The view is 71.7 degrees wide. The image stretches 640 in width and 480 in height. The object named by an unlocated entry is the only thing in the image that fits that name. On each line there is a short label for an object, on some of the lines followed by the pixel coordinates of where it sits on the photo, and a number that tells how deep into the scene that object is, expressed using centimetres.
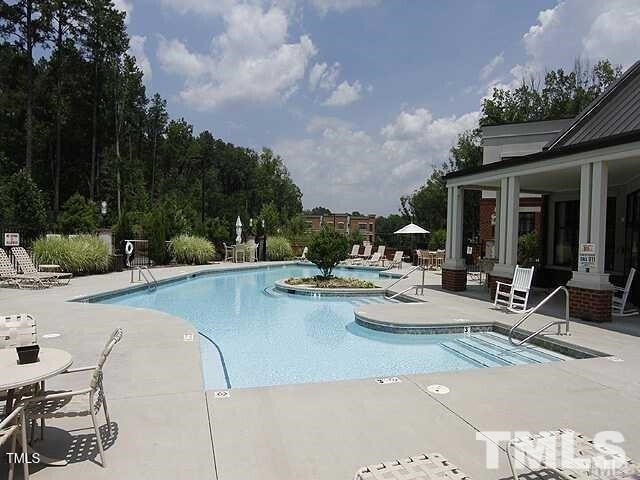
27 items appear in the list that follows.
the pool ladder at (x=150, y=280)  1345
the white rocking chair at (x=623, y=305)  851
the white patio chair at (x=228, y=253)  2331
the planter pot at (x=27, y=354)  295
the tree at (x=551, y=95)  3142
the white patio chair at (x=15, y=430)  248
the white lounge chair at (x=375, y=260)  2250
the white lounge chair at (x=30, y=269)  1191
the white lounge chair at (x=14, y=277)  1164
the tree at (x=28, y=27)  2234
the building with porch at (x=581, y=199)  802
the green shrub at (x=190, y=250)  2011
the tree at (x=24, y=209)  1532
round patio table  262
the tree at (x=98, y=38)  2553
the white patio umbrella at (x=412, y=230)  2309
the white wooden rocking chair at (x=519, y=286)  881
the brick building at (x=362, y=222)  6700
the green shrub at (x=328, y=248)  1376
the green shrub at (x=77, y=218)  1838
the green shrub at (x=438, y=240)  2377
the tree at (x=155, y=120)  3743
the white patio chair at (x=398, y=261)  2068
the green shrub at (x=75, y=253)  1383
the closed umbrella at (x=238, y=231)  2312
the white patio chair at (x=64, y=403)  278
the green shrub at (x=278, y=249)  2462
